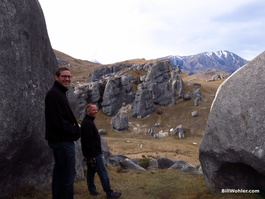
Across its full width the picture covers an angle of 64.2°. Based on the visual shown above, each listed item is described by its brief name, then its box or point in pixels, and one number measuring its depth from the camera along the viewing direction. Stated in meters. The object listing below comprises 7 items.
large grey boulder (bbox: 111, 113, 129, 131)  63.78
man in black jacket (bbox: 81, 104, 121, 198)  9.35
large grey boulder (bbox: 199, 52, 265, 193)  7.90
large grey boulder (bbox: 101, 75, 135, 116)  77.94
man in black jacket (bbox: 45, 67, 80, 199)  6.67
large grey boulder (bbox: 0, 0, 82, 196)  8.38
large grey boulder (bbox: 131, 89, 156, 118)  72.19
